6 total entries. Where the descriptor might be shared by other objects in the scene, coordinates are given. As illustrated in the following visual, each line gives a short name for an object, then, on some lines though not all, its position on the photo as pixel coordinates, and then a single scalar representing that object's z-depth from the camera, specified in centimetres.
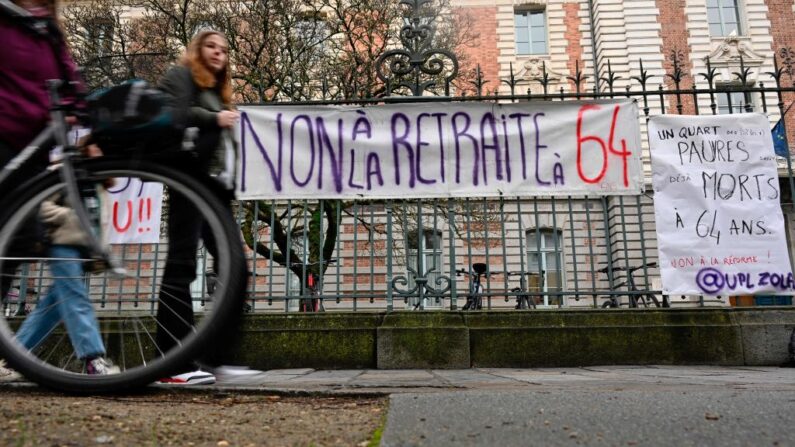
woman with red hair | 219
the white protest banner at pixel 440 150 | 507
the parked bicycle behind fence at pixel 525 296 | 497
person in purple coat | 241
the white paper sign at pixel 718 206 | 488
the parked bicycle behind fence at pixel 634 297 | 488
